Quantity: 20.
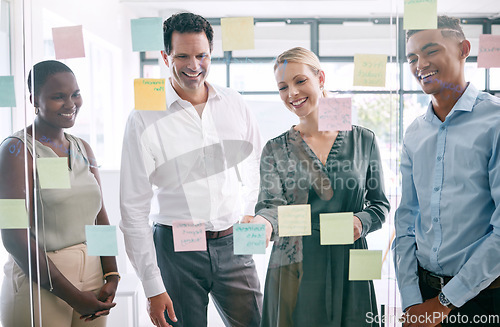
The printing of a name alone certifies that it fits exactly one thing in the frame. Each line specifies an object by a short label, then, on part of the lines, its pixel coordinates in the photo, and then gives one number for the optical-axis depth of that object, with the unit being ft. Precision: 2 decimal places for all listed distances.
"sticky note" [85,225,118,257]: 4.89
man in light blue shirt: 4.02
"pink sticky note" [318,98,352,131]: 4.73
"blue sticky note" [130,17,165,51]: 4.65
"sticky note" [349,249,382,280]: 4.85
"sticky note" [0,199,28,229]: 4.85
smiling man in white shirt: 4.73
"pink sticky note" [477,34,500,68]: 4.57
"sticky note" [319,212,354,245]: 4.77
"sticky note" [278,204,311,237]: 4.79
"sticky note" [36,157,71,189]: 4.82
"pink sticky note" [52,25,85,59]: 4.73
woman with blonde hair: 4.72
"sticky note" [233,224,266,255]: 4.82
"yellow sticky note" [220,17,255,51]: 4.69
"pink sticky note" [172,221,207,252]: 4.79
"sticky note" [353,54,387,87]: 4.68
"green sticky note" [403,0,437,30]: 4.50
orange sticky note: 4.69
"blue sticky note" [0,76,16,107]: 4.84
